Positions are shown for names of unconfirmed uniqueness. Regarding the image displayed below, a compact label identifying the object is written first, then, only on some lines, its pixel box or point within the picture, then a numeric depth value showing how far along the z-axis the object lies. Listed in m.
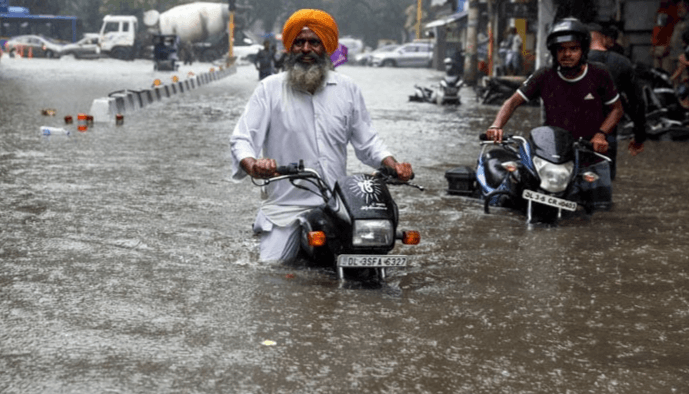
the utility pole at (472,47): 39.38
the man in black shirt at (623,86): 9.62
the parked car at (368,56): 69.14
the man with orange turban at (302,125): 6.64
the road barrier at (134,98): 18.64
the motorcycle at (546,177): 8.87
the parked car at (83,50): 65.94
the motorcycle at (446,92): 27.08
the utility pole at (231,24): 41.28
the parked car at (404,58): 66.86
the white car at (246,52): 70.56
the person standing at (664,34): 23.27
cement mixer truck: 67.06
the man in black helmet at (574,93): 8.96
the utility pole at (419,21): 79.31
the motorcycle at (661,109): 17.52
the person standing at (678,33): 22.67
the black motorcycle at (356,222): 6.18
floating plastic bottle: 15.66
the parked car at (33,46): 66.44
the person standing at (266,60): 36.22
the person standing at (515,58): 34.69
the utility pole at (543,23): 22.59
